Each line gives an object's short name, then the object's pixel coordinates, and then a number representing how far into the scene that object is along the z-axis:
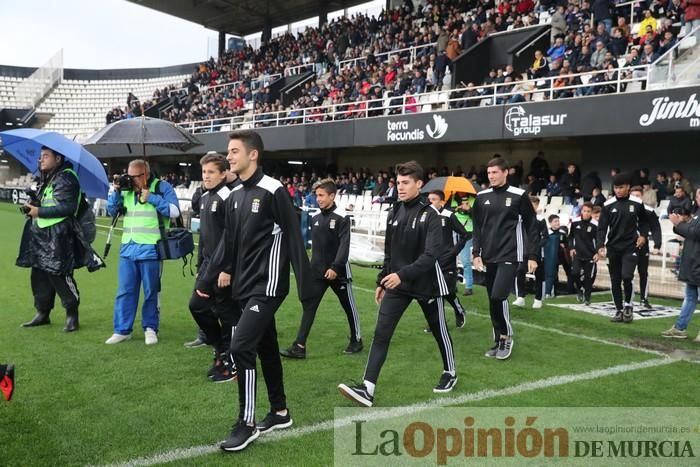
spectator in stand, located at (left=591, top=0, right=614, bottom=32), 17.42
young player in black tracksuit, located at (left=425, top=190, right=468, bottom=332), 7.43
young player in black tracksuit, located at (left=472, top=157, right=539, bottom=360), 6.25
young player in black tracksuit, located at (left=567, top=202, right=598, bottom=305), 10.10
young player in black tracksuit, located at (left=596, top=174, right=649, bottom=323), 8.32
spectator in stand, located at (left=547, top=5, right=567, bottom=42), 19.03
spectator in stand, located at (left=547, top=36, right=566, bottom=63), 17.72
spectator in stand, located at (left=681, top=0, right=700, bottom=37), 14.24
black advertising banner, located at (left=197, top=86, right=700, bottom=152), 13.84
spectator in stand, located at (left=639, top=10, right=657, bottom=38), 16.02
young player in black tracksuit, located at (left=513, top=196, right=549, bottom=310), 9.67
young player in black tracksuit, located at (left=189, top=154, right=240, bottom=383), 5.09
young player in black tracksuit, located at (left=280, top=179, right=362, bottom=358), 6.45
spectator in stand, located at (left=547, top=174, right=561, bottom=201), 17.20
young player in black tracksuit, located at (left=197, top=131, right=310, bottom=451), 3.93
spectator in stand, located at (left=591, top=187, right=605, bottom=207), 14.57
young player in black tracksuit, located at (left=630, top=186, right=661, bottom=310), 8.47
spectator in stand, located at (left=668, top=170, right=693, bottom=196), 14.58
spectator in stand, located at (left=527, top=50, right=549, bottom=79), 17.39
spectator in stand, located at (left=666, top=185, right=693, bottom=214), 13.31
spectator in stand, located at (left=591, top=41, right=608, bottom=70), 15.84
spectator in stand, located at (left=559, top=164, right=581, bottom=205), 16.50
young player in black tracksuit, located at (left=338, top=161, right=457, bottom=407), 4.71
